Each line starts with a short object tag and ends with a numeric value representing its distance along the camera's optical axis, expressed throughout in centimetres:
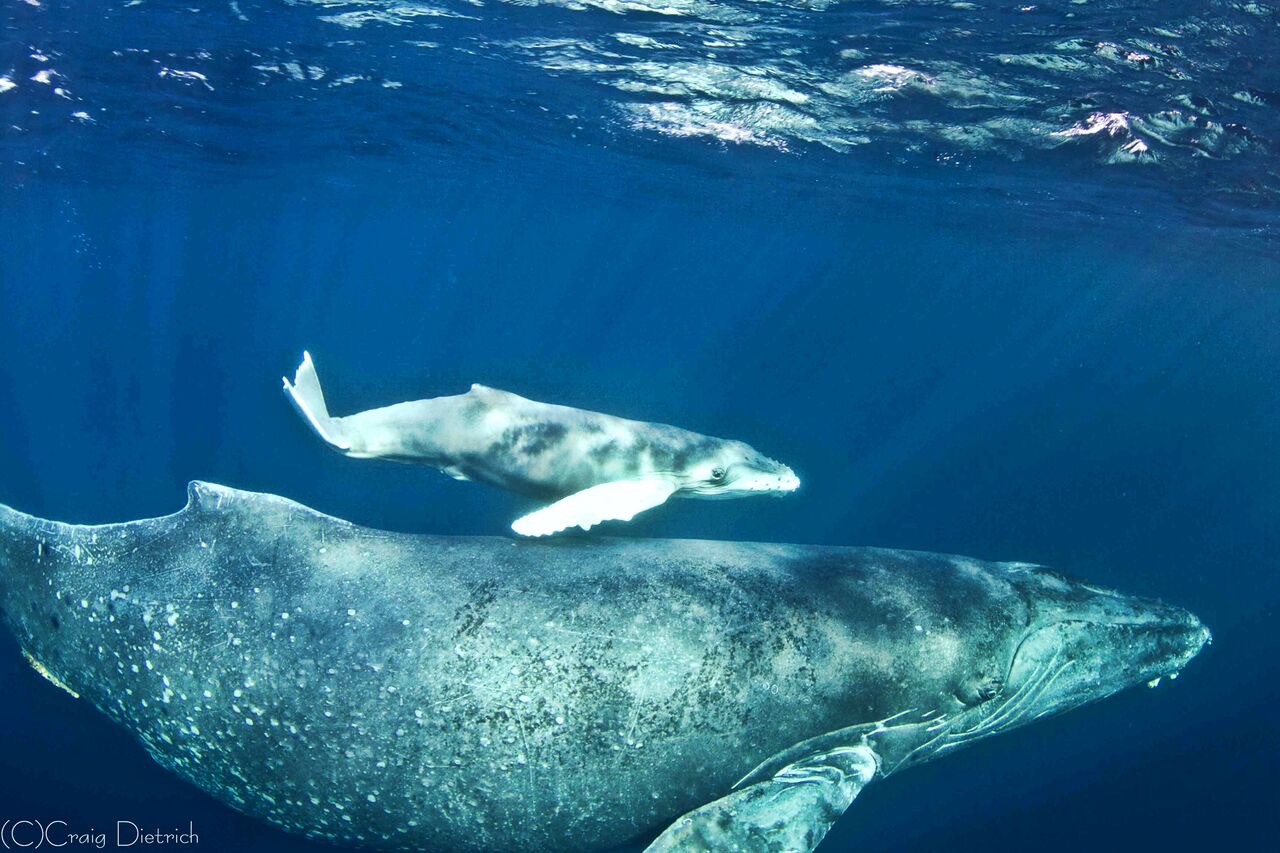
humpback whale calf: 704
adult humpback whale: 534
